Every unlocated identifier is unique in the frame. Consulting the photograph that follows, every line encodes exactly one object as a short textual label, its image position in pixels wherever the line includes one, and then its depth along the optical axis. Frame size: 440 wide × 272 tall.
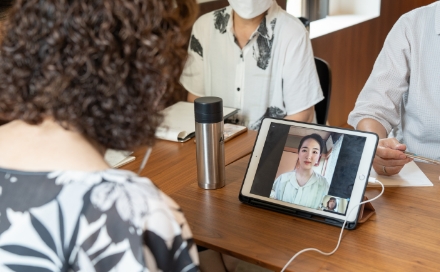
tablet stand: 1.11
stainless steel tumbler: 1.28
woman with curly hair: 0.69
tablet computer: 1.13
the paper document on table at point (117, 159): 1.52
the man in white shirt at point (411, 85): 1.71
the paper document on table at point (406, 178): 1.28
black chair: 2.10
